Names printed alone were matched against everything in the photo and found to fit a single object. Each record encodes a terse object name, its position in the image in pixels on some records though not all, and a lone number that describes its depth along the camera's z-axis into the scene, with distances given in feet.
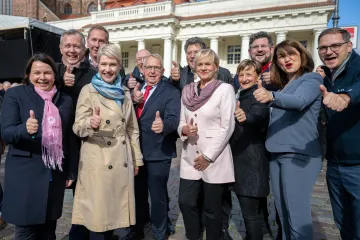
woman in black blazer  8.75
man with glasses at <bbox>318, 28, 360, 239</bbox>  7.02
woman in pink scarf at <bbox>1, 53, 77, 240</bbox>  7.27
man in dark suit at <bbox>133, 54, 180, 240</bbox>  10.16
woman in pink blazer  8.61
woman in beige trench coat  7.80
